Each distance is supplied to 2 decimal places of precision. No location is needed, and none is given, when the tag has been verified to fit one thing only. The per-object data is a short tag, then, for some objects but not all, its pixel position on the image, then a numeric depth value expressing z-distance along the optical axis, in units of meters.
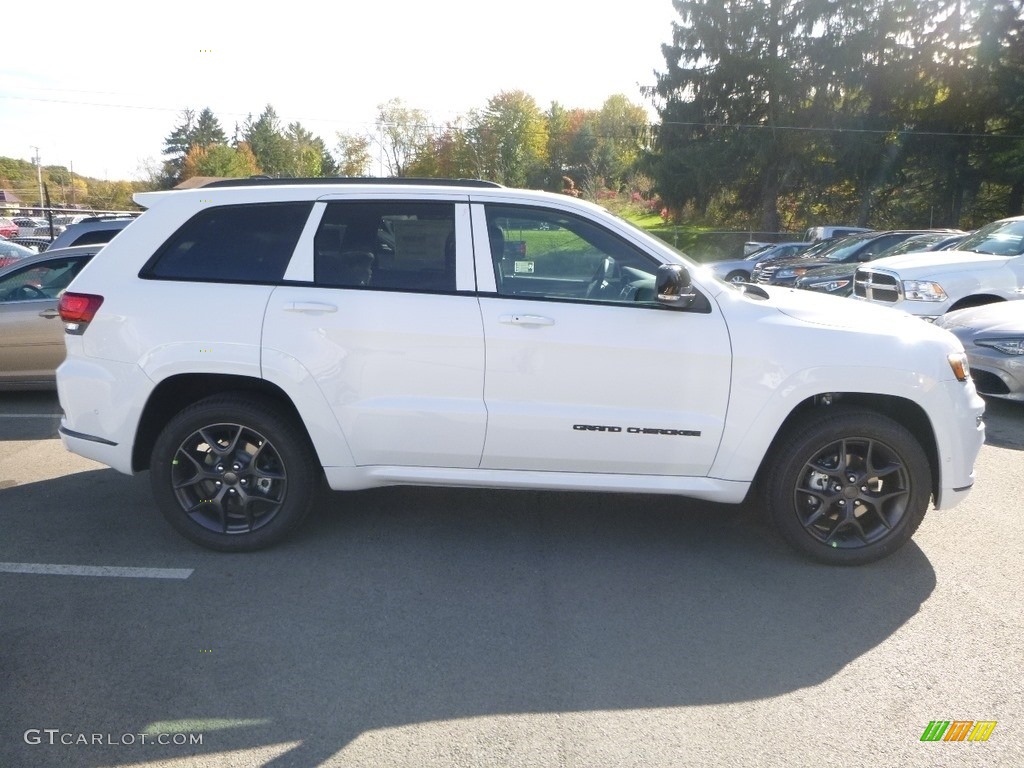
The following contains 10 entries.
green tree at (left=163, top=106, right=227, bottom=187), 91.44
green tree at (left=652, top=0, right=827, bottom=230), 40.94
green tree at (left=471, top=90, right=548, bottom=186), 57.28
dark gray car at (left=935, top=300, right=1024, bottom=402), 8.38
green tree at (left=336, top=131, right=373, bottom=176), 67.50
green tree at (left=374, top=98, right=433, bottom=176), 62.03
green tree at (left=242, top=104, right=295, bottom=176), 69.75
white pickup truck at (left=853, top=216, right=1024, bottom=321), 10.73
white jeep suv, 4.70
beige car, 8.95
